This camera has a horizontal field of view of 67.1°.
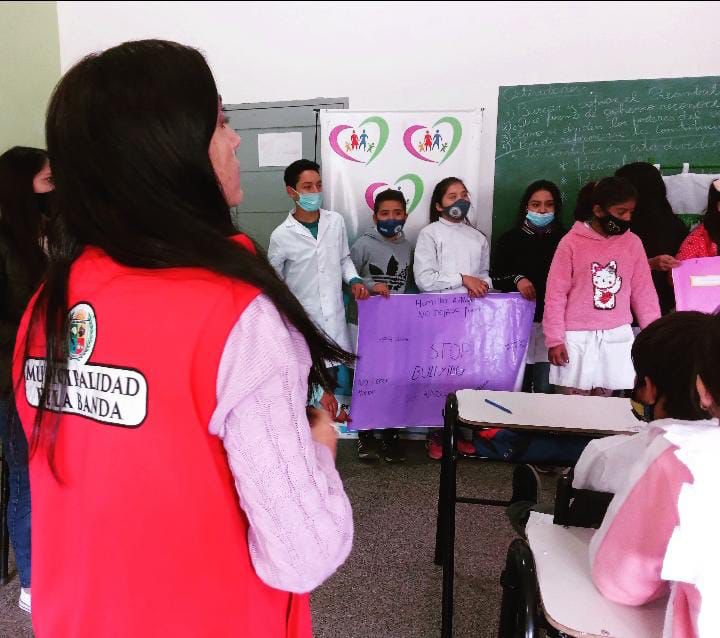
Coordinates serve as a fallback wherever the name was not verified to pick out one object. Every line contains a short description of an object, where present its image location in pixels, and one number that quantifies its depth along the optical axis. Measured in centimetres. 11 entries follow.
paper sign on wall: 359
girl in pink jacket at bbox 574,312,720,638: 83
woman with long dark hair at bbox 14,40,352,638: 55
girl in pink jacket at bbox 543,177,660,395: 264
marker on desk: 180
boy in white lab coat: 308
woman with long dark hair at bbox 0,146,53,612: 164
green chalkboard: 313
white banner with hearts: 329
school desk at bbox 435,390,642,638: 167
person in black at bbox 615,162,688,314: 295
